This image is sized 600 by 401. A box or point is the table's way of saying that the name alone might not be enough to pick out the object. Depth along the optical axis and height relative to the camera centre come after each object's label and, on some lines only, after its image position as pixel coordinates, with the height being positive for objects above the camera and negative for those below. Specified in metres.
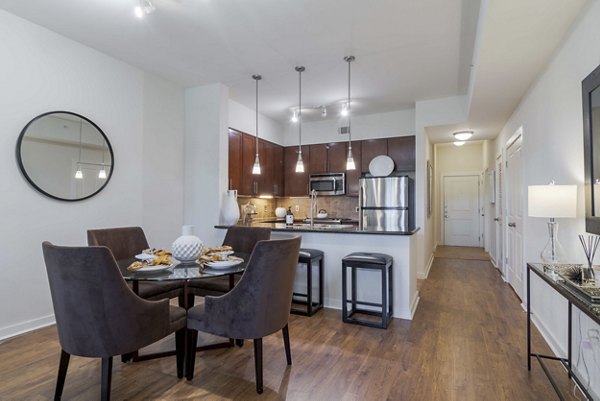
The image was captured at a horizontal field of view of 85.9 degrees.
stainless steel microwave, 5.93 +0.36
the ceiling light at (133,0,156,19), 2.48 +1.51
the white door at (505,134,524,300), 3.96 -0.20
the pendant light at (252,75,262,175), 3.86 +0.41
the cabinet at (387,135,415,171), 5.45 +0.87
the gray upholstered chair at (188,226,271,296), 2.82 -0.43
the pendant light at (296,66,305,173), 3.81 +1.62
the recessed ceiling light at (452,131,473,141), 5.32 +1.13
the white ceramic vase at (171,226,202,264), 2.30 -0.34
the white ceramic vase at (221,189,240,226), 4.22 -0.11
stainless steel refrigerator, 5.15 +0.01
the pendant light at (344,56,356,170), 3.61 +0.53
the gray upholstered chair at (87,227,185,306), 2.62 -0.42
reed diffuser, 1.68 -0.33
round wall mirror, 2.97 +0.46
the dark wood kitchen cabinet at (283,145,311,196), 6.25 +0.55
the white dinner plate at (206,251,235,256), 2.46 -0.40
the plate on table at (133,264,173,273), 2.08 -0.43
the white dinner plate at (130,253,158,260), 2.32 -0.40
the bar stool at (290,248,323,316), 3.38 -0.85
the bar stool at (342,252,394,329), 3.03 -0.83
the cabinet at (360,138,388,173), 5.66 +0.94
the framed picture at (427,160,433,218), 5.79 +0.49
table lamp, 2.10 -0.01
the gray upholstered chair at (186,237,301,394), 1.95 -0.63
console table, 1.39 -0.46
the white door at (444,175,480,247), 8.63 -0.22
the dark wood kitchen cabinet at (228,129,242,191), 4.80 +0.65
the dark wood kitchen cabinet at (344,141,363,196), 5.84 +0.52
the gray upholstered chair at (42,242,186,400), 1.67 -0.56
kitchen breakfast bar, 3.31 -0.58
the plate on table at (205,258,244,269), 2.19 -0.42
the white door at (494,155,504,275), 5.32 -0.16
